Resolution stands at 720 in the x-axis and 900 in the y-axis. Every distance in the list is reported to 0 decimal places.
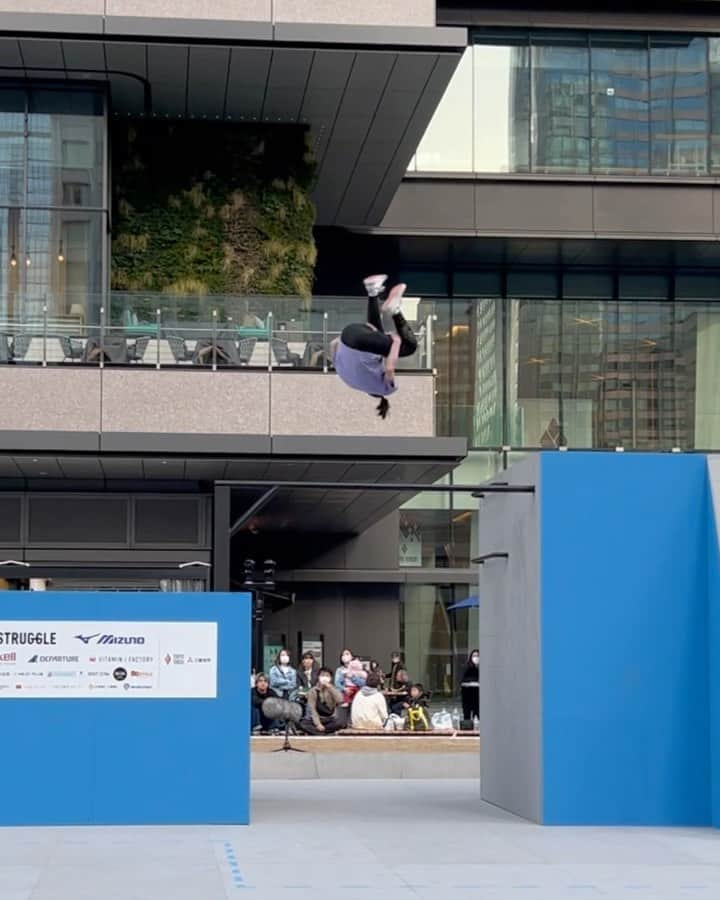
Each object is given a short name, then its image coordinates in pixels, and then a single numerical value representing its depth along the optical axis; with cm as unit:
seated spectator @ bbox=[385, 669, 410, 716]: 3123
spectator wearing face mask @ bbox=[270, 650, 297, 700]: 2808
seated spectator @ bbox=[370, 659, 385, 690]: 3241
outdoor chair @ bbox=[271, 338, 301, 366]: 2789
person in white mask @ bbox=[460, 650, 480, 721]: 3030
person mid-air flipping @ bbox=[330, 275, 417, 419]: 1769
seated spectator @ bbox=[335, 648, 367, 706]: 2984
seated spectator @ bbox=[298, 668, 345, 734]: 2758
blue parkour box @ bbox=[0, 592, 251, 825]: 1722
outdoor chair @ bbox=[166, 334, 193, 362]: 2775
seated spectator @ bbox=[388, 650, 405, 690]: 3247
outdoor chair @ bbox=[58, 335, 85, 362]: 2764
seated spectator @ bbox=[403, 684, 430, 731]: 2983
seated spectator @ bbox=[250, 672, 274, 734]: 2777
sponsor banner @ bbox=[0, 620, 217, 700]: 1742
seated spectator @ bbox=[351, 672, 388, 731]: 2847
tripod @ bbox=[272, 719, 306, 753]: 2498
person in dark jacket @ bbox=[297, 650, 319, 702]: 2894
